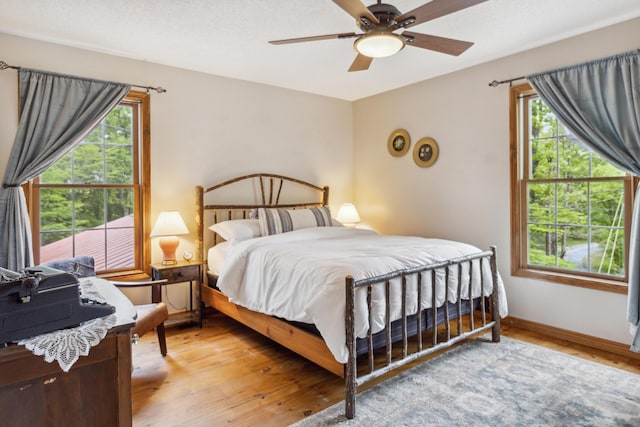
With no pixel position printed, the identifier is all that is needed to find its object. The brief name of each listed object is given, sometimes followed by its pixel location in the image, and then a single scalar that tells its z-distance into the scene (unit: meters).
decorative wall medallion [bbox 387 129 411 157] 4.69
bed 2.29
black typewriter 1.27
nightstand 3.49
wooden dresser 1.27
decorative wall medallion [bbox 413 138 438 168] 4.39
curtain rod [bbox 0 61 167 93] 3.66
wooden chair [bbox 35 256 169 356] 2.65
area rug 2.14
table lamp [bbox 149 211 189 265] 3.53
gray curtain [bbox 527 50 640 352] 2.83
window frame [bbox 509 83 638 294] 3.64
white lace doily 1.28
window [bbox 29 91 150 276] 3.37
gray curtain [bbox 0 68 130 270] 2.97
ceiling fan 2.08
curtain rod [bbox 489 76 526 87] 3.61
